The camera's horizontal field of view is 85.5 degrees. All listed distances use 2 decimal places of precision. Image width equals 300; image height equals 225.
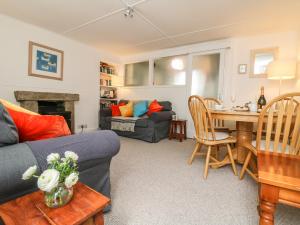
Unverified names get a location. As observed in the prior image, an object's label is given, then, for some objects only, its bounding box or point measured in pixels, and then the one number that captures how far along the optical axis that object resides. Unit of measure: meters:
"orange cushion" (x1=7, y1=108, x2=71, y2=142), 0.91
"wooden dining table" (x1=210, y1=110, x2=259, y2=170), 1.92
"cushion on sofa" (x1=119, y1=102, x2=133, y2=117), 4.11
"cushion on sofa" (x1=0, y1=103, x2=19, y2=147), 0.75
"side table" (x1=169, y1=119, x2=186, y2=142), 3.55
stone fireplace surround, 2.99
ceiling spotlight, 2.51
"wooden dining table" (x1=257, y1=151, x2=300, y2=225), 0.76
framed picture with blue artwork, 3.19
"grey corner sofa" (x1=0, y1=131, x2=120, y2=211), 0.67
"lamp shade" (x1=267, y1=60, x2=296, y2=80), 2.49
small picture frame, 3.38
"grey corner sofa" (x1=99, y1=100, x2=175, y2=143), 3.35
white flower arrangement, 0.56
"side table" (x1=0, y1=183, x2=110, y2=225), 0.55
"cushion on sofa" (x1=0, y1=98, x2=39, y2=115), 0.95
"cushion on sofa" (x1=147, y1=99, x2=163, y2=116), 3.72
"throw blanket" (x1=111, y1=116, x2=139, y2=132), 3.56
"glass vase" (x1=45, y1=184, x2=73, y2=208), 0.61
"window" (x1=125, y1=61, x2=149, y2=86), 4.76
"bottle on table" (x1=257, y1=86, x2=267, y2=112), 2.41
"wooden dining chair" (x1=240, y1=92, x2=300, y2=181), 1.27
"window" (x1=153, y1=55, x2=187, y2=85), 4.14
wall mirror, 3.15
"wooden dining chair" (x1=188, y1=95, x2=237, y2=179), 1.84
